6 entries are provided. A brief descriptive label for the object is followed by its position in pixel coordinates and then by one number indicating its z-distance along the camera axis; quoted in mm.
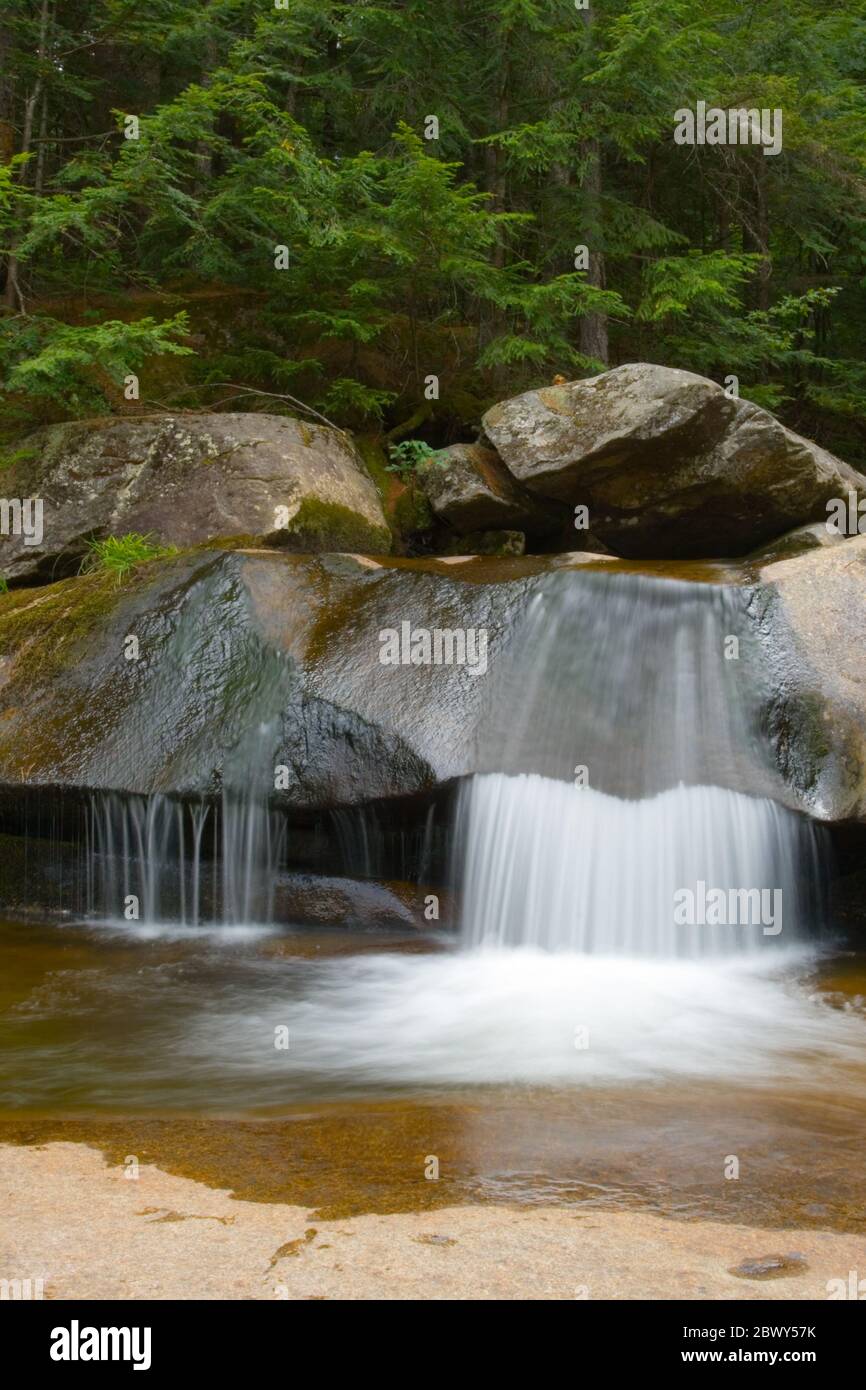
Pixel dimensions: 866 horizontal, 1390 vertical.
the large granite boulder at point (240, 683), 7598
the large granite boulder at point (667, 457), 9938
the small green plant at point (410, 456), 11352
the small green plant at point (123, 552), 9173
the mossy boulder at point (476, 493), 10969
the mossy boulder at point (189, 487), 10258
